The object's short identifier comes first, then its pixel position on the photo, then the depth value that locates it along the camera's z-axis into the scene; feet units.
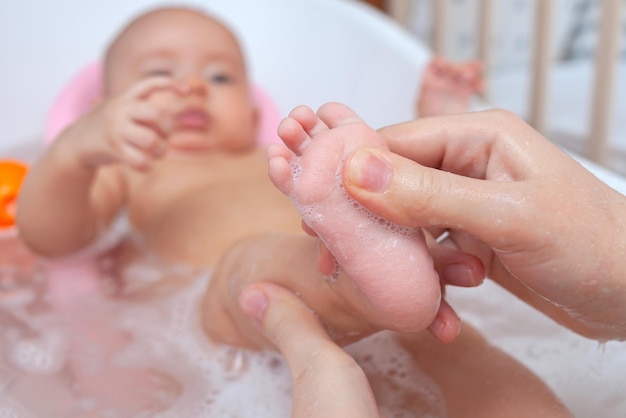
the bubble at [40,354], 2.75
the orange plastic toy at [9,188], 3.73
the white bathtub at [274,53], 4.40
